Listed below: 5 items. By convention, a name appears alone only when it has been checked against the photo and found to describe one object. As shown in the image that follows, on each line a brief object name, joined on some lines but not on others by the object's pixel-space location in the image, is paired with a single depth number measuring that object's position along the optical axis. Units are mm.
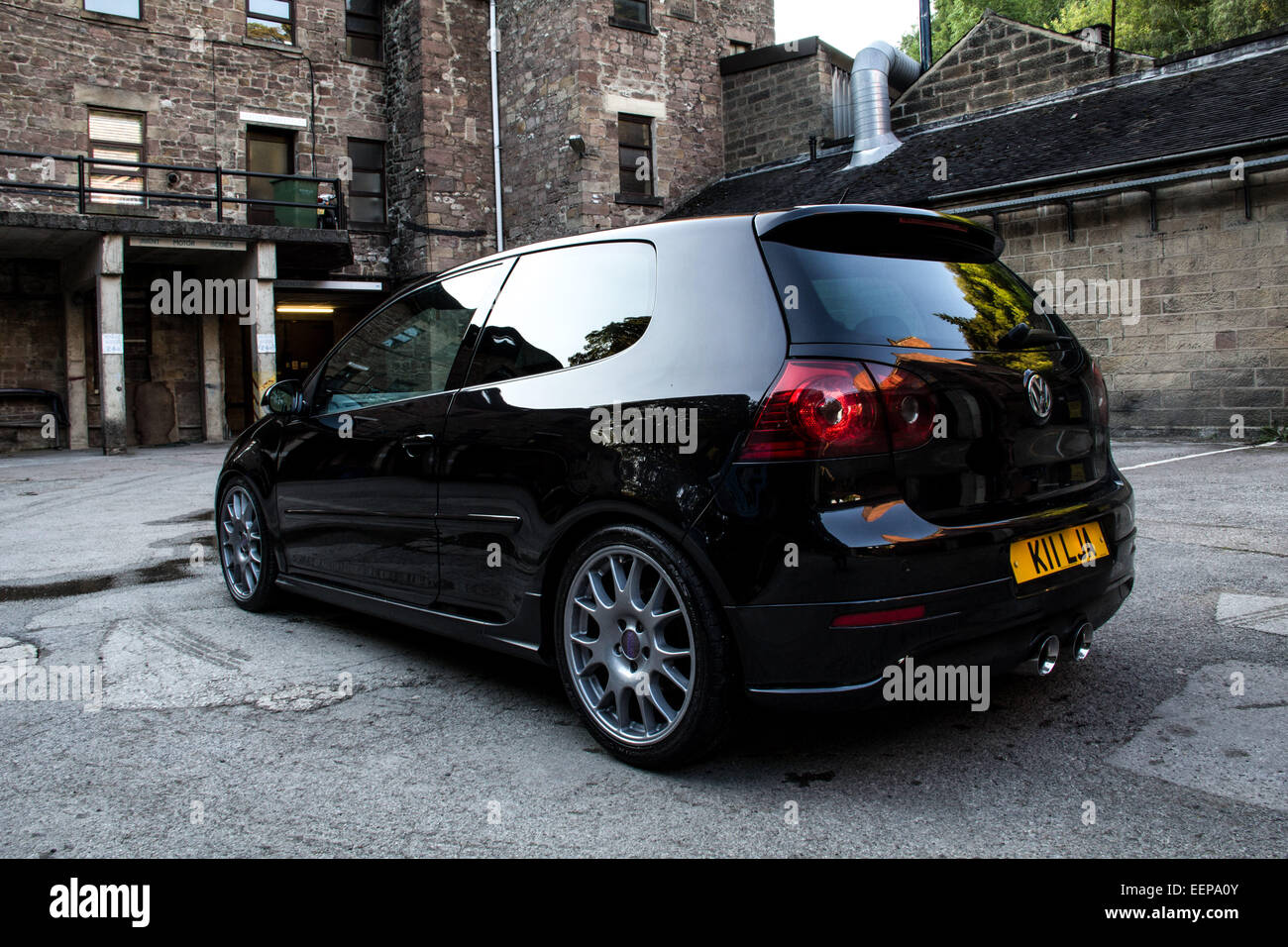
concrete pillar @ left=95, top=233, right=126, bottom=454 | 16922
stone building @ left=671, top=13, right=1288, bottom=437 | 12383
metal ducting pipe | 19314
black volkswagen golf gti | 2574
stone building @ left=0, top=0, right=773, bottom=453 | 19844
